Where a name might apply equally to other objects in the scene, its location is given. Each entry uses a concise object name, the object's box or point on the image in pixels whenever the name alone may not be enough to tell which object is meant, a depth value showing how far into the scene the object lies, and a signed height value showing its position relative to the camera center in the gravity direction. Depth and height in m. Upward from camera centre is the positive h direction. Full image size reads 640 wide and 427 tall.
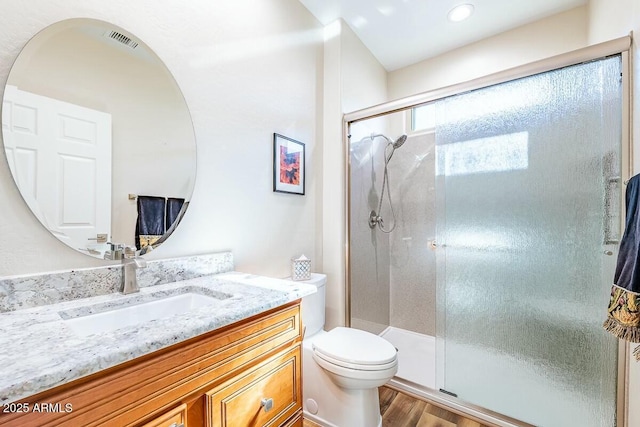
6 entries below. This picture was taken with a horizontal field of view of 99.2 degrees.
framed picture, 1.74 +0.34
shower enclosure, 1.31 -0.15
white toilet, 1.28 -0.76
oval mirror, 0.86 +0.29
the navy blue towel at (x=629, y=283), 0.87 -0.22
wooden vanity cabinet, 0.53 -0.42
